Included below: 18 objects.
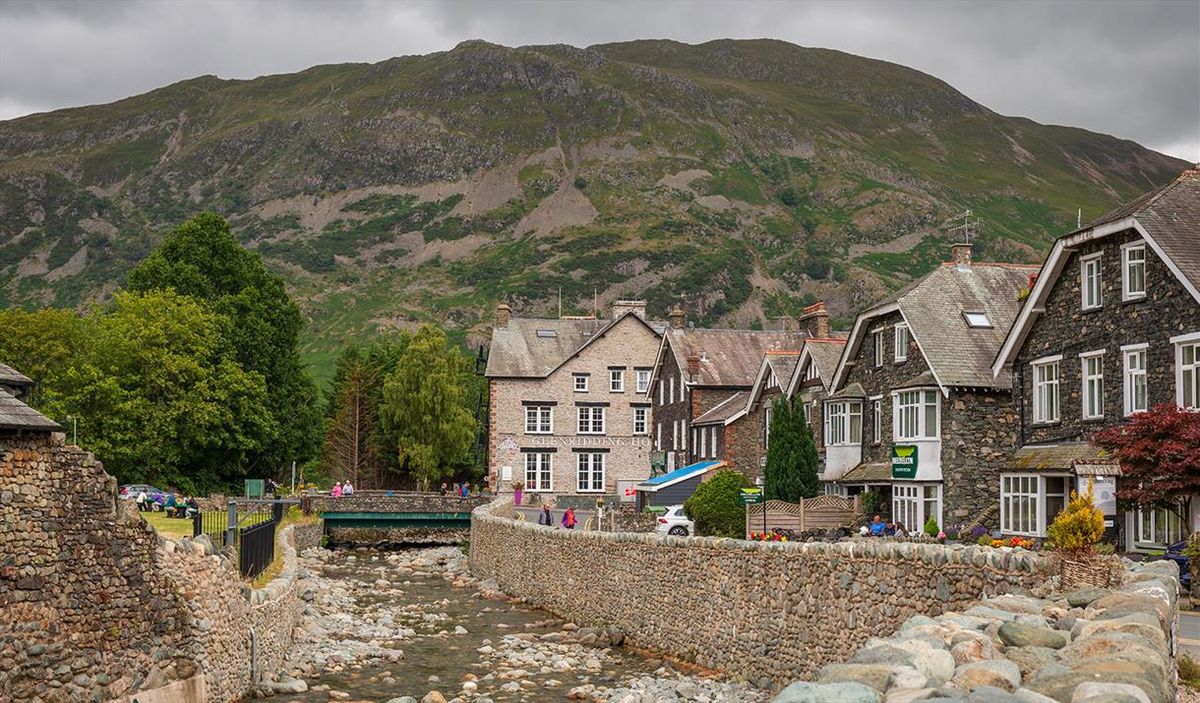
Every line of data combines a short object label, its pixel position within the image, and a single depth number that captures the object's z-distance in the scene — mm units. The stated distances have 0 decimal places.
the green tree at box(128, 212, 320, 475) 60250
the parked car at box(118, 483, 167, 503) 44350
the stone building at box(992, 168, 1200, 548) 26812
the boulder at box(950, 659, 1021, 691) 7983
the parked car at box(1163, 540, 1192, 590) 21975
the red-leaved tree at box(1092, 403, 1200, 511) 23484
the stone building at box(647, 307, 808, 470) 60688
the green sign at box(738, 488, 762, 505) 34250
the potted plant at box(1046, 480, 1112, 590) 13547
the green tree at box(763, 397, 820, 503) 40969
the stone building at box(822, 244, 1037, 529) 35312
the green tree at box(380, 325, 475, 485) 75938
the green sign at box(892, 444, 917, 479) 36812
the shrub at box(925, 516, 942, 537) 32906
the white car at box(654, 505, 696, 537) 43406
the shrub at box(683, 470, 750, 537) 39562
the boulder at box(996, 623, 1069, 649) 9945
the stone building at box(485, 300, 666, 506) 74812
